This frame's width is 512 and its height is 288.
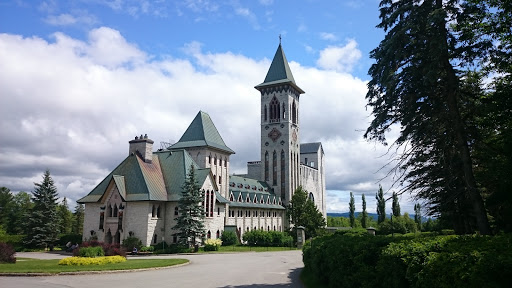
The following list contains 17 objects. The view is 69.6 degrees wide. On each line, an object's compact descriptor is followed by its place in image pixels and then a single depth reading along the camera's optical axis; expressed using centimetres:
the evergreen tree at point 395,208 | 8811
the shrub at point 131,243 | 3848
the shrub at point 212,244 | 3966
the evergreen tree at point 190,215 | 3941
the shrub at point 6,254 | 2392
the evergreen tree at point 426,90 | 1305
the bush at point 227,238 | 4809
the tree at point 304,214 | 5956
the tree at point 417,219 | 8780
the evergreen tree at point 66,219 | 7231
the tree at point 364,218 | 9838
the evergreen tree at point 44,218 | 4306
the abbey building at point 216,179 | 4169
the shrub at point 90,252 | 2525
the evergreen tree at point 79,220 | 6985
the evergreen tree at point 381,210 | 8679
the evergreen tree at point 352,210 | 10405
